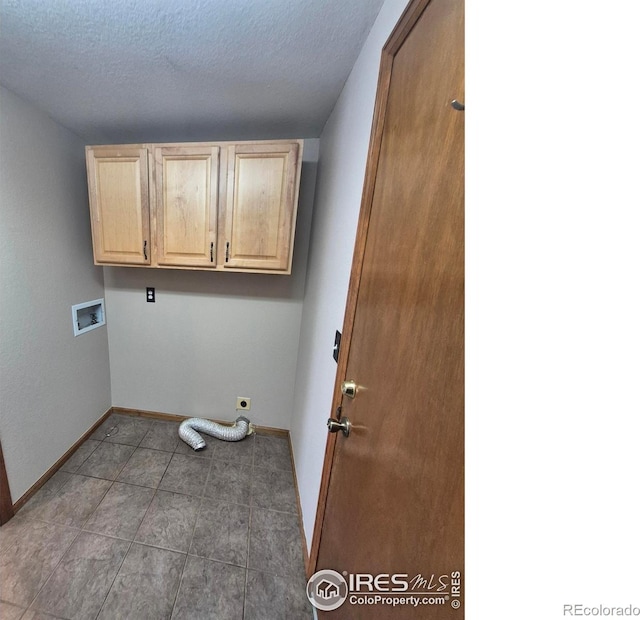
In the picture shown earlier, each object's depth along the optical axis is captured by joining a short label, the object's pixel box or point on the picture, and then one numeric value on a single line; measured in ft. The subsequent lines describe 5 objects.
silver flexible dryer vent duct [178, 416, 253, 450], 6.00
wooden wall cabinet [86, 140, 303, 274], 4.41
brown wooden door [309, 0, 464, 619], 1.18
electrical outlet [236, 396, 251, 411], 6.50
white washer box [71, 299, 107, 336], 5.37
